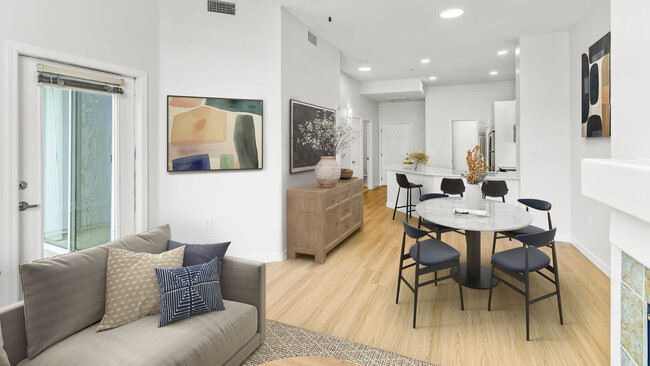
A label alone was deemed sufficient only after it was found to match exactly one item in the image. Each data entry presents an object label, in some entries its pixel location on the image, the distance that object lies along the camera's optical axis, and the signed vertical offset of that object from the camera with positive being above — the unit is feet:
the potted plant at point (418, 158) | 20.99 +1.32
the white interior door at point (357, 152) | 27.28 +2.41
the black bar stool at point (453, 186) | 16.05 -0.36
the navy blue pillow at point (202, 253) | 6.76 -1.51
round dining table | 8.46 -1.12
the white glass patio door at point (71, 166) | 7.72 +0.43
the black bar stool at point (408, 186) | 19.16 -0.42
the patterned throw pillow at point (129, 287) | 5.68 -1.89
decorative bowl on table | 16.20 +0.27
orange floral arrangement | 10.11 +0.32
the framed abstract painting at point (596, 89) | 10.59 +3.04
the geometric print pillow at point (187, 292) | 5.79 -2.03
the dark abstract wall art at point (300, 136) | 13.24 +1.76
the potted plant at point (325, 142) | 13.26 +1.71
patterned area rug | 6.68 -3.63
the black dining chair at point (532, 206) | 10.48 -0.98
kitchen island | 16.33 -0.01
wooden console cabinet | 12.37 -1.56
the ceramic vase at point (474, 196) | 10.27 -0.55
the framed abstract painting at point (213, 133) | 10.99 +1.63
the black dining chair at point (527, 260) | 7.47 -2.02
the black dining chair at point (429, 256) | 8.09 -1.98
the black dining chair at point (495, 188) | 13.91 -0.42
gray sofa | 4.86 -2.47
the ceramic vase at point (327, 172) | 13.19 +0.30
